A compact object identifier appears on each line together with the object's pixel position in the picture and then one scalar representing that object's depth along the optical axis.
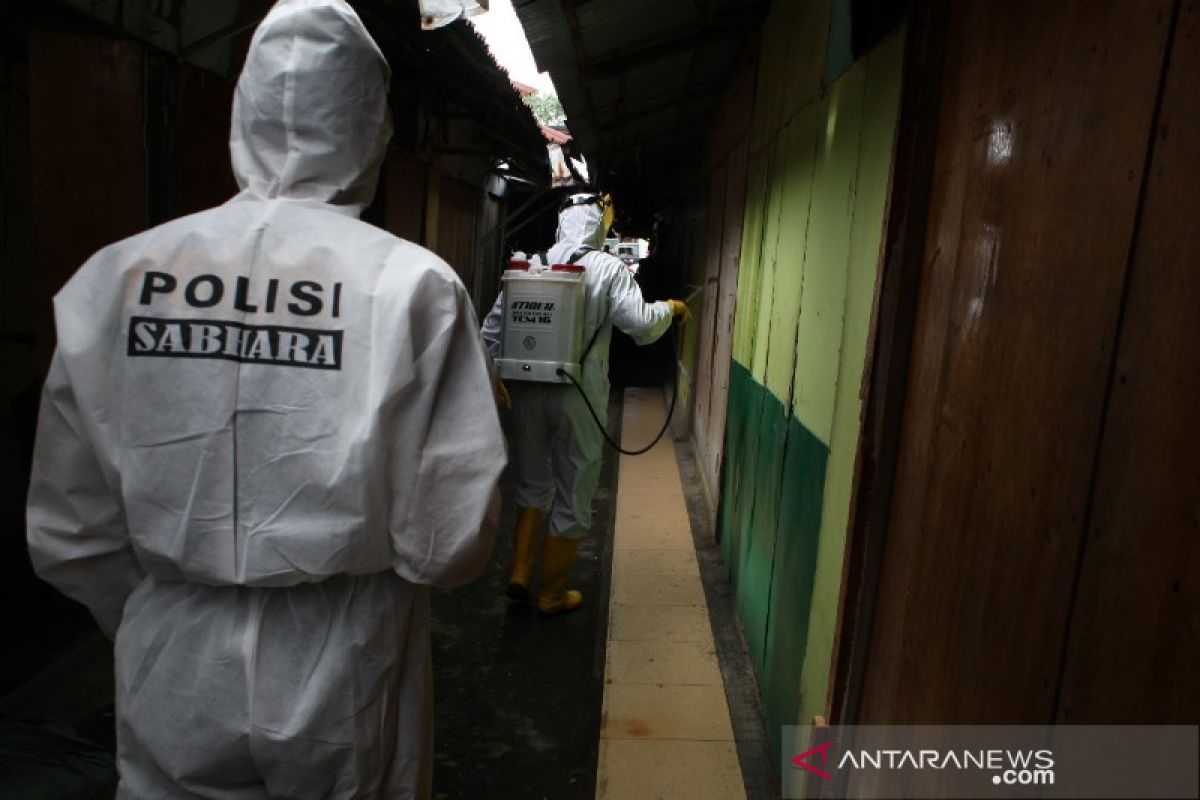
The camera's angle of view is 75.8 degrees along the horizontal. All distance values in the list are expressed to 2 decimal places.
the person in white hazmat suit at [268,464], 1.50
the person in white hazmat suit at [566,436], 4.30
